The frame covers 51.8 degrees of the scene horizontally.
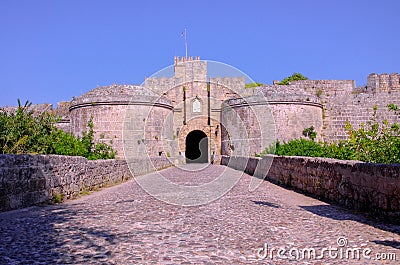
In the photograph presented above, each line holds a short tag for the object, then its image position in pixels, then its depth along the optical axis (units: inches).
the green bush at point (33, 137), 375.9
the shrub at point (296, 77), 1343.5
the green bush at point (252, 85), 951.5
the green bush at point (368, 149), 329.1
